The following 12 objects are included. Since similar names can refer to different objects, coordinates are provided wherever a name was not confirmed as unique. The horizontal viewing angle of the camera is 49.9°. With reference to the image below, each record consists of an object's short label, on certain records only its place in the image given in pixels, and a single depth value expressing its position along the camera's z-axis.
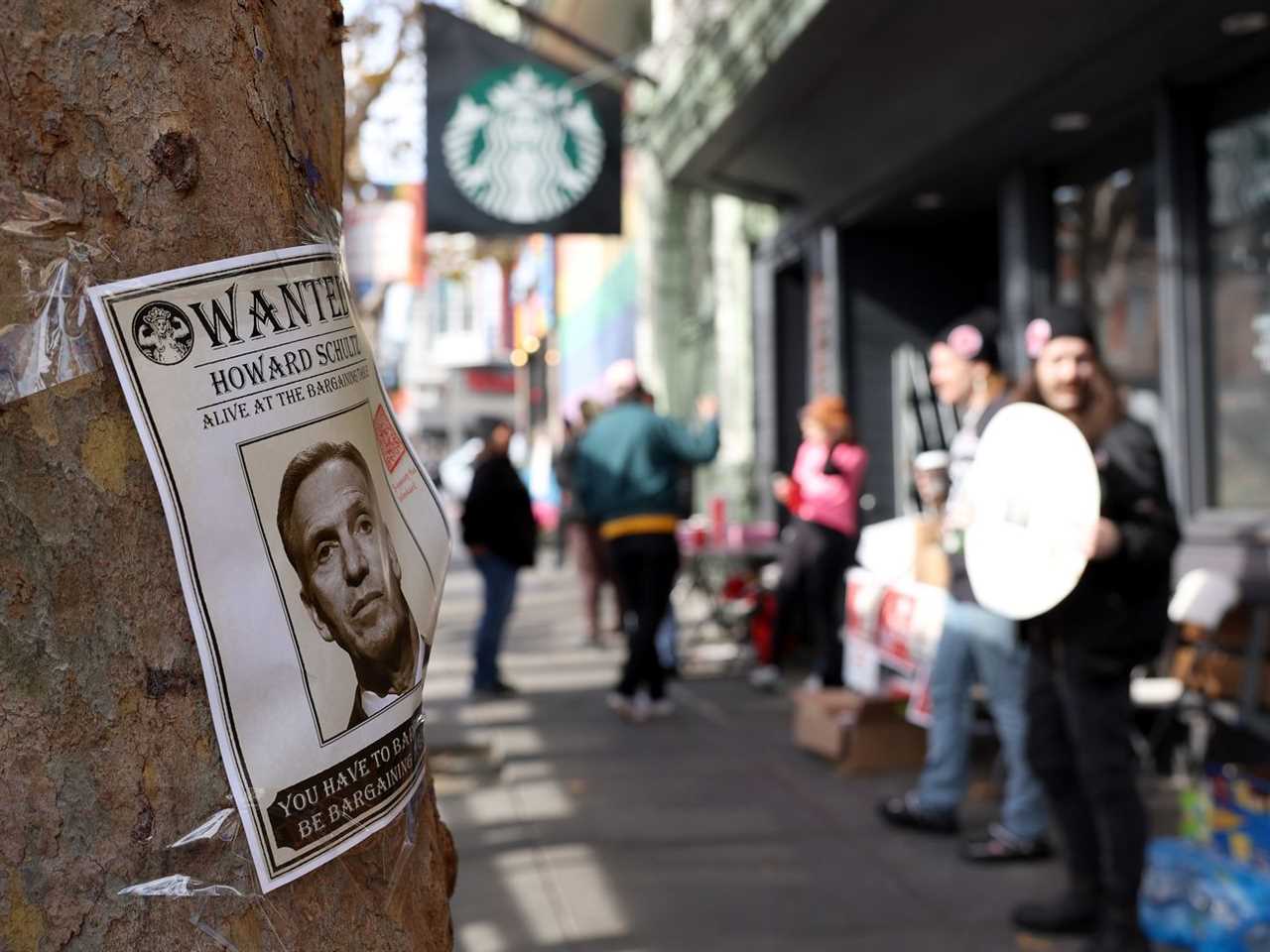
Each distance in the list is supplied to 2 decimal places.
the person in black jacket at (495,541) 8.98
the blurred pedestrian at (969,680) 5.09
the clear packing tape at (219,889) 1.22
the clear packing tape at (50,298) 1.20
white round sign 3.40
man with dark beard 3.76
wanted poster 1.22
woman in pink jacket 8.27
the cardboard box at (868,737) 6.53
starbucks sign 8.42
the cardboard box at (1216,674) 5.88
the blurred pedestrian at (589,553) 10.80
